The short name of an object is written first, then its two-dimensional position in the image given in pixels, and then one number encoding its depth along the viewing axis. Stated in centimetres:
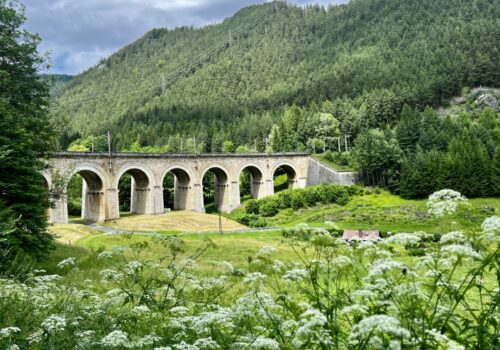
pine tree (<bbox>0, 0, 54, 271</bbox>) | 1658
